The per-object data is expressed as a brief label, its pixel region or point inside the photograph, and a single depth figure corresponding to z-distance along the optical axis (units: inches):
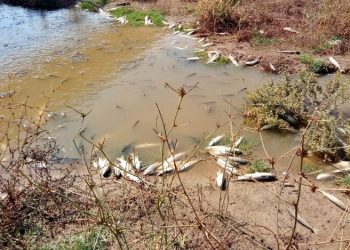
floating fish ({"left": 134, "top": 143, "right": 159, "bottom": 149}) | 269.7
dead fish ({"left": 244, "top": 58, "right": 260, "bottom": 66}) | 385.7
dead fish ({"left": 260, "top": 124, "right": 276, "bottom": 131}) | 279.6
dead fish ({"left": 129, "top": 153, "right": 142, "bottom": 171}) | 240.8
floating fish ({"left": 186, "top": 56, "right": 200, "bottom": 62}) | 399.4
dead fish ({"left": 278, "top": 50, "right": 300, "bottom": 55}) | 398.7
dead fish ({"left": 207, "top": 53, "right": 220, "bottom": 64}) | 393.9
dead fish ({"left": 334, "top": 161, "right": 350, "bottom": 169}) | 236.1
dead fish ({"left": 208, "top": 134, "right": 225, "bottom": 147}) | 263.7
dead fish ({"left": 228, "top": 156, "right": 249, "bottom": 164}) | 247.1
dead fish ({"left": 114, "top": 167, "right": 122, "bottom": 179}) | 238.5
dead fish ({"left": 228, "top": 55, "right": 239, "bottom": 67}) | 388.0
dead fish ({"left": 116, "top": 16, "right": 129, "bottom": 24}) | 518.0
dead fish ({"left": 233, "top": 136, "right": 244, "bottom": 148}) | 261.2
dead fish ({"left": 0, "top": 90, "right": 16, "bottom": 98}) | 333.0
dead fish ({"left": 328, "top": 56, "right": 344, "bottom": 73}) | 361.0
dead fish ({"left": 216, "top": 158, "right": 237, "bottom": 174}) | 238.8
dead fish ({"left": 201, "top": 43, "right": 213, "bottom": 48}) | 430.6
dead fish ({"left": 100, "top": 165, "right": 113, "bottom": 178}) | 239.0
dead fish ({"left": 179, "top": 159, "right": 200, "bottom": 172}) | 242.7
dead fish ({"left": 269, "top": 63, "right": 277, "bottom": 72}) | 370.0
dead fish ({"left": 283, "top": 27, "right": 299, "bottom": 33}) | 438.0
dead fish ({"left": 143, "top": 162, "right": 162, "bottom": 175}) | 240.1
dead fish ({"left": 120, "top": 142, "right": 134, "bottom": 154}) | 267.1
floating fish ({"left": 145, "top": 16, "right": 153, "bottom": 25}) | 508.7
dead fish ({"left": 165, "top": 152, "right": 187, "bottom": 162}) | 253.7
